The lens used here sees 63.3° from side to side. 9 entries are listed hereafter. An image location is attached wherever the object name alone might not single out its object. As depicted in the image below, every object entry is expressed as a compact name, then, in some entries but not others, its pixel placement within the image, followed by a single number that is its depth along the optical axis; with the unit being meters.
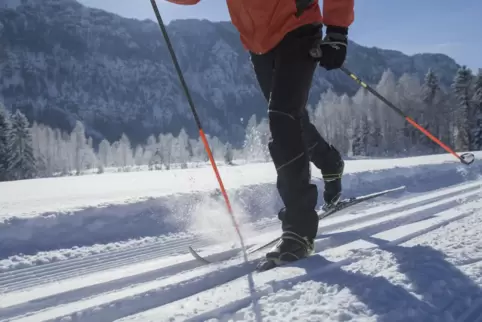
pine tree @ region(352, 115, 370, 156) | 51.78
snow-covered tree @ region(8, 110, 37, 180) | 35.72
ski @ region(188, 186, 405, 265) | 2.13
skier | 1.92
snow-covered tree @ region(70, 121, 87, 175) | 64.31
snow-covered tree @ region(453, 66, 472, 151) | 40.62
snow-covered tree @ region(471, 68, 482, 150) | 39.09
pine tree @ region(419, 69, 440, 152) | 48.44
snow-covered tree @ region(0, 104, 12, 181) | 35.26
